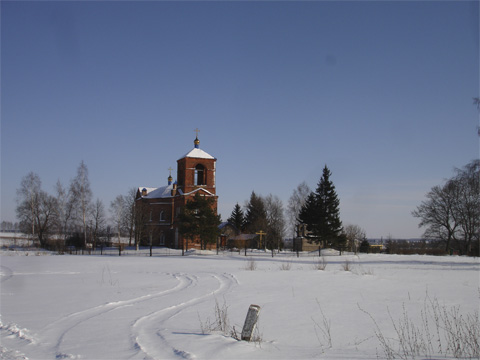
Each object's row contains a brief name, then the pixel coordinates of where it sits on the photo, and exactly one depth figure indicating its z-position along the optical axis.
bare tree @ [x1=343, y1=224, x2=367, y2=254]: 70.84
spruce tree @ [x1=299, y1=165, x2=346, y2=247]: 47.97
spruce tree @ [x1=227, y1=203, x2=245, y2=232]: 73.50
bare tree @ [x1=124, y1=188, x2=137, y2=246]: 51.31
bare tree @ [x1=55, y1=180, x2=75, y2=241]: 47.12
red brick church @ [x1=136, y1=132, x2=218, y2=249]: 47.28
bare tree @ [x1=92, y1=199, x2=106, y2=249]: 49.26
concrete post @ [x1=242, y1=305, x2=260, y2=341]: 5.75
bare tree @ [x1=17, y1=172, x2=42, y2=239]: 48.47
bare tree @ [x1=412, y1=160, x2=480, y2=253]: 45.09
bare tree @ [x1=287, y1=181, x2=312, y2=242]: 62.16
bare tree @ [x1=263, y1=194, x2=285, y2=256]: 57.27
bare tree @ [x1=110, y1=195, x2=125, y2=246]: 55.86
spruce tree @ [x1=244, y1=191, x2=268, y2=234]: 69.50
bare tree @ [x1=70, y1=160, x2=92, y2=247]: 45.66
